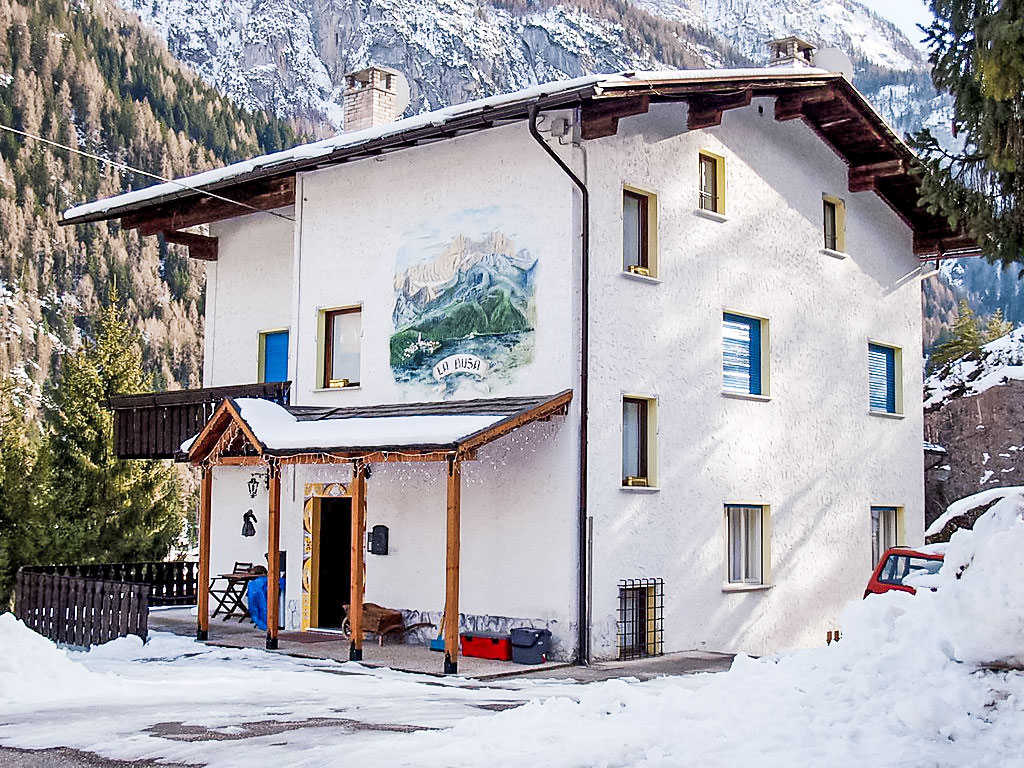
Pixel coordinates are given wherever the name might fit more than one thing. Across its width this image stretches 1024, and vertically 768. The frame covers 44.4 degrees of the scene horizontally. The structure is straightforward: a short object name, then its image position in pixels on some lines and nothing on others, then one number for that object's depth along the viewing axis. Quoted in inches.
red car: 631.2
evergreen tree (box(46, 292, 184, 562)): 988.6
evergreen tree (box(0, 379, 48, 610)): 867.4
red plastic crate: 614.2
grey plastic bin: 599.5
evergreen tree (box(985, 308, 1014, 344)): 2052.3
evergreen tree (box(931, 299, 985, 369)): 1581.0
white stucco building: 631.2
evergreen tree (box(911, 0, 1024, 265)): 332.8
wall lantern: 832.3
